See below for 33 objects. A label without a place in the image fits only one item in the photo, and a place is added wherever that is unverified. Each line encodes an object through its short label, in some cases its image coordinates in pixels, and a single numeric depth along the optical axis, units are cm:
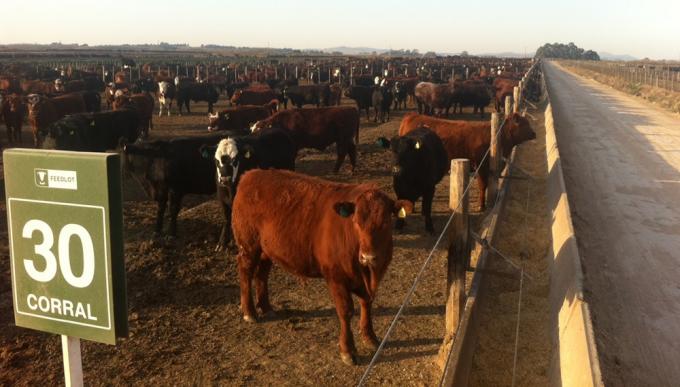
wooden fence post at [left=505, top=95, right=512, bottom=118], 1305
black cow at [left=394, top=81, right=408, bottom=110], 2766
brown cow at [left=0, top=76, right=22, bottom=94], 2484
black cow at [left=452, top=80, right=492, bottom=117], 2458
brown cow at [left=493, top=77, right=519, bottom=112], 2589
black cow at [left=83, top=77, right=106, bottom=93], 3142
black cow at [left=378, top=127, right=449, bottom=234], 846
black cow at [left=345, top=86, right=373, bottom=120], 2402
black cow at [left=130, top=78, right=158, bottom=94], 3025
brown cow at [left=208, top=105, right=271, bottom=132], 1577
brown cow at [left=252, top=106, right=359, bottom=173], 1281
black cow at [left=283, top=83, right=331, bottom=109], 2484
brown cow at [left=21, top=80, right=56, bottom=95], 2573
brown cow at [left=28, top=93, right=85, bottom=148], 1605
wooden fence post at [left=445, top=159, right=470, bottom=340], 473
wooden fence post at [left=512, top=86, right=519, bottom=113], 1501
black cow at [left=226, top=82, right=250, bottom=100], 3066
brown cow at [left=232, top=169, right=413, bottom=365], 442
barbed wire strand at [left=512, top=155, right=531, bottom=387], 465
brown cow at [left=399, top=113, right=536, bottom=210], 1047
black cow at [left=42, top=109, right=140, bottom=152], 1265
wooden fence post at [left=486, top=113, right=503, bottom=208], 939
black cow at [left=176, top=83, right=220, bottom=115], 2525
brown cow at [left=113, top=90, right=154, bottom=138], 1820
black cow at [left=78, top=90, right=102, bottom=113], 2080
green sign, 188
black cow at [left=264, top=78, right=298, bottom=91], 3110
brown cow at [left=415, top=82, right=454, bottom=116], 2448
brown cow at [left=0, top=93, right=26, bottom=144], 1670
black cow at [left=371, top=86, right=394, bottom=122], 2291
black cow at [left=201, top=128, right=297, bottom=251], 762
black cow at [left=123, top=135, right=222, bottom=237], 859
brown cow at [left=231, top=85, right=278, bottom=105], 2256
